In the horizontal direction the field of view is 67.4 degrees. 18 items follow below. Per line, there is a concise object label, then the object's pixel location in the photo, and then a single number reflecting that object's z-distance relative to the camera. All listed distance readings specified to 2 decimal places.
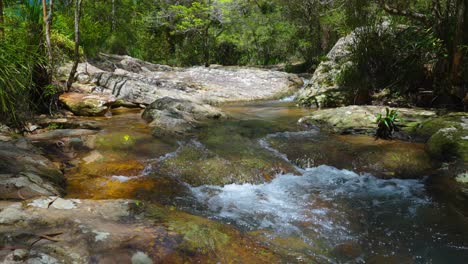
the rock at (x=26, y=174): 2.86
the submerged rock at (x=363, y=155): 4.52
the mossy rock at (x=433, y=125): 5.34
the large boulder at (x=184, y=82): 8.95
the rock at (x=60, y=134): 5.12
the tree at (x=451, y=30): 6.07
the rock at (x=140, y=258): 2.00
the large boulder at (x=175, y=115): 6.13
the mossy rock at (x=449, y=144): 4.49
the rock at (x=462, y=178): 4.02
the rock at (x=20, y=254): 1.78
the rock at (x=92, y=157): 4.48
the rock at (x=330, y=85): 8.94
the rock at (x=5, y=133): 4.25
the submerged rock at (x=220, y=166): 4.20
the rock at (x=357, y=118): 6.04
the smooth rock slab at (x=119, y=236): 1.97
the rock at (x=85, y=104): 7.26
